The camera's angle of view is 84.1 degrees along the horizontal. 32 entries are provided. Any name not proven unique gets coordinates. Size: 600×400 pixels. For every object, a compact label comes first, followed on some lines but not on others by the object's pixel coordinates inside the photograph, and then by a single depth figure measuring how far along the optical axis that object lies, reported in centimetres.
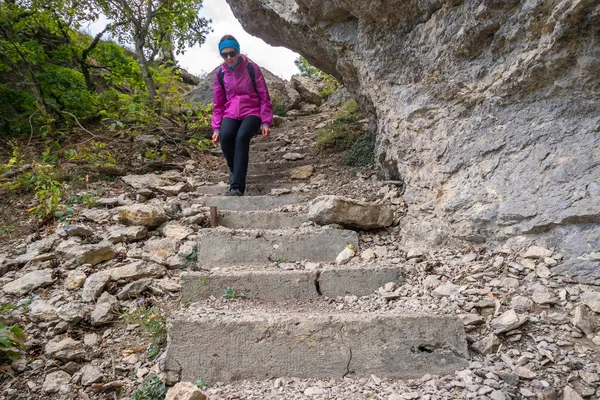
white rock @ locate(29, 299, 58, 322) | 207
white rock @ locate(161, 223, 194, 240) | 285
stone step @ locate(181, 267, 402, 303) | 225
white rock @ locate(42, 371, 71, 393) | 170
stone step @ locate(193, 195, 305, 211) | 368
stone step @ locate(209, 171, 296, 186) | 453
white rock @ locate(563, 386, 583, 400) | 139
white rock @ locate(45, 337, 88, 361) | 185
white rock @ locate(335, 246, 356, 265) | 257
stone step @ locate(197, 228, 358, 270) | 265
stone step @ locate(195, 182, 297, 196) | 414
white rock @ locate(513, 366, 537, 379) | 150
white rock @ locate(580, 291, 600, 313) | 169
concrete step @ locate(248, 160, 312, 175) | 489
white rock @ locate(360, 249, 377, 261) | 258
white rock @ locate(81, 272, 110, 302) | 222
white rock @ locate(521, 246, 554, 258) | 198
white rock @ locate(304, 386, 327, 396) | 159
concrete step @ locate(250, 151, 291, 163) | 536
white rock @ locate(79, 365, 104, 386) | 173
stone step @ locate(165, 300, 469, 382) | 172
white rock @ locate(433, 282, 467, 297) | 203
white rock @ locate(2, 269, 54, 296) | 228
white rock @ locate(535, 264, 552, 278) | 190
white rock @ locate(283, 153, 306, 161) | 512
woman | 371
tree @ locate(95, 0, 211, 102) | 583
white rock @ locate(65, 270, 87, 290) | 231
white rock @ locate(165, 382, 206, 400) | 148
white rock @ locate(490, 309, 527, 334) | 171
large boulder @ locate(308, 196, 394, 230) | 284
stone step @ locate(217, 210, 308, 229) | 315
